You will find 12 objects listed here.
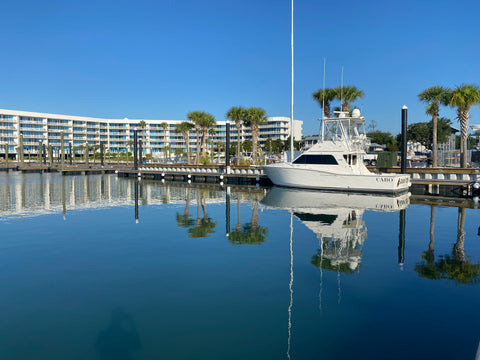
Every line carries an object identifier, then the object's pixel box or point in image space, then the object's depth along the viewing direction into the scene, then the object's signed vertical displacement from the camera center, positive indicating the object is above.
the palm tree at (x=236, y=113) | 53.47 +7.25
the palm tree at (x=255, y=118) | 52.47 +6.57
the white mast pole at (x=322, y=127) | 29.75 +2.95
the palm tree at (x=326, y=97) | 45.09 +8.28
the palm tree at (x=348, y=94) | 43.84 +8.28
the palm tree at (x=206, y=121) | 60.72 +6.93
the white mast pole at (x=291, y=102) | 33.09 +5.45
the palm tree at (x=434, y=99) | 35.50 +6.39
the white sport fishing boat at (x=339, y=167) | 27.06 -0.19
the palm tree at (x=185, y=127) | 66.68 +6.55
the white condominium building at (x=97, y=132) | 117.69 +11.47
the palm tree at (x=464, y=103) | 32.53 +5.51
